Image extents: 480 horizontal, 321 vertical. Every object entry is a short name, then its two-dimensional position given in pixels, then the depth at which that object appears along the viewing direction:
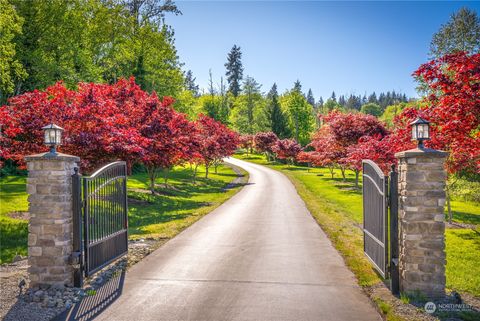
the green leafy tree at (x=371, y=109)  136.75
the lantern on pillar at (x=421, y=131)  7.04
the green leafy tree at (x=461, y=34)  36.56
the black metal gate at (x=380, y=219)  7.10
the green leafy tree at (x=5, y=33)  20.09
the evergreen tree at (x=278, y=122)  73.19
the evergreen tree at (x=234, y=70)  111.31
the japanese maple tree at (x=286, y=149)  58.84
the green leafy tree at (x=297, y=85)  116.06
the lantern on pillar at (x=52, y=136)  7.54
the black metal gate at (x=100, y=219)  7.56
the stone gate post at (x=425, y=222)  6.68
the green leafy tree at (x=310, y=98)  187.88
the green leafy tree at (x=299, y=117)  75.50
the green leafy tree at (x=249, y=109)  85.89
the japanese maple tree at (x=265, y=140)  66.25
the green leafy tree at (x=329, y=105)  116.94
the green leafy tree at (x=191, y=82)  139.38
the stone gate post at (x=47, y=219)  7.27
